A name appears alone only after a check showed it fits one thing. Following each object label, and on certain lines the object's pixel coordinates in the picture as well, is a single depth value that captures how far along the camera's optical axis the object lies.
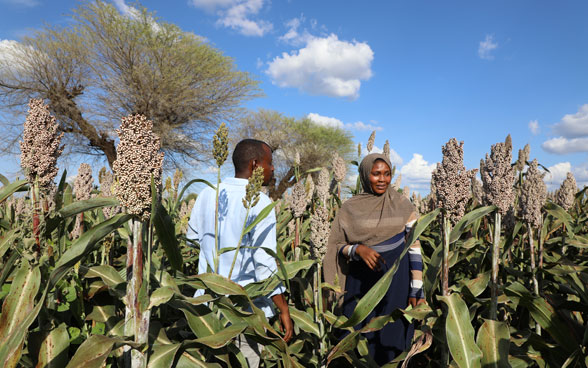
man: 2.24
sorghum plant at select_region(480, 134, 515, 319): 1.96
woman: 2.72
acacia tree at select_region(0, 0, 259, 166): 22.89
